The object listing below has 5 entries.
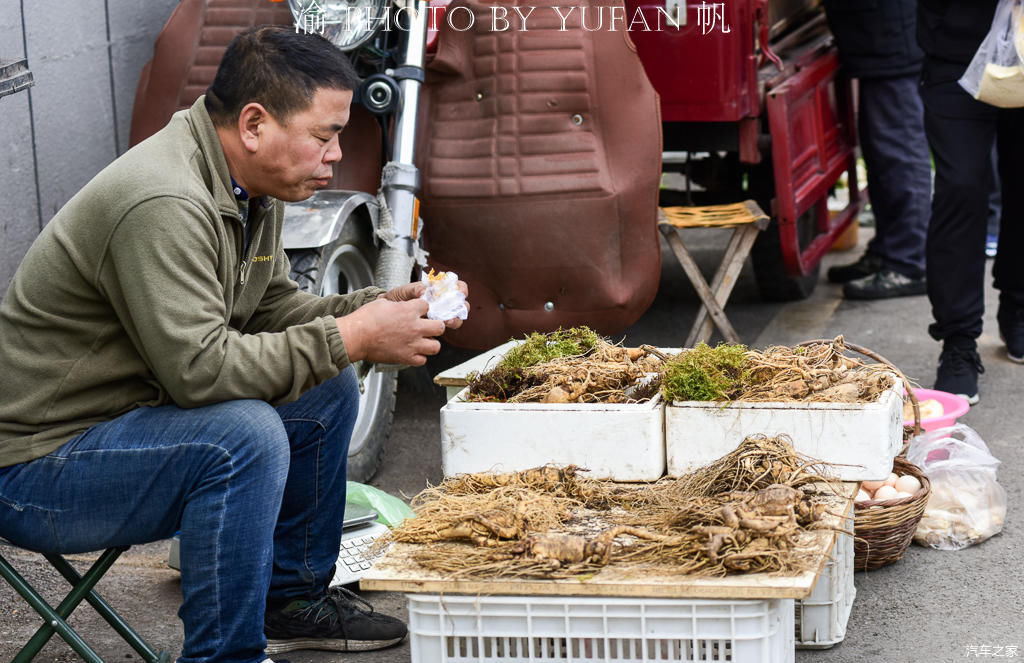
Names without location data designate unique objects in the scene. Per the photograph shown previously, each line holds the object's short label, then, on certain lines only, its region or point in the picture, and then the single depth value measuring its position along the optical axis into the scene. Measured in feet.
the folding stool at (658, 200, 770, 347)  16.61
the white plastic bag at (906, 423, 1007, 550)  11.75
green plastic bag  11.79
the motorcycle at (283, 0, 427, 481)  13.52
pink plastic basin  12.71
